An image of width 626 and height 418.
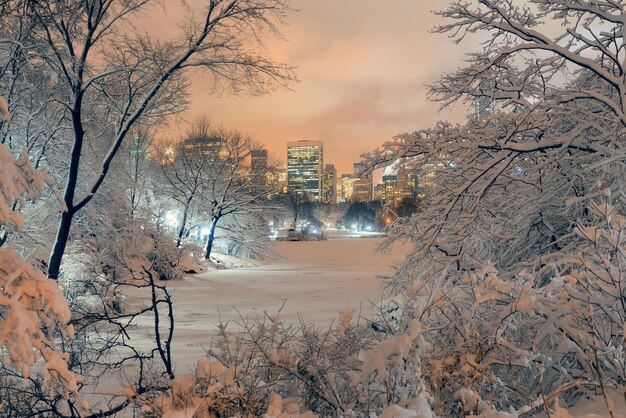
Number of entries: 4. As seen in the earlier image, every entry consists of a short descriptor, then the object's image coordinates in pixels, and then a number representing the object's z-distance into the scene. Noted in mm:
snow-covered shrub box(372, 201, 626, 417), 4184
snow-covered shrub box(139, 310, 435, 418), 3783
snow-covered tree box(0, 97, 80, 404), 3156
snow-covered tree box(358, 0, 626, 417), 4387
